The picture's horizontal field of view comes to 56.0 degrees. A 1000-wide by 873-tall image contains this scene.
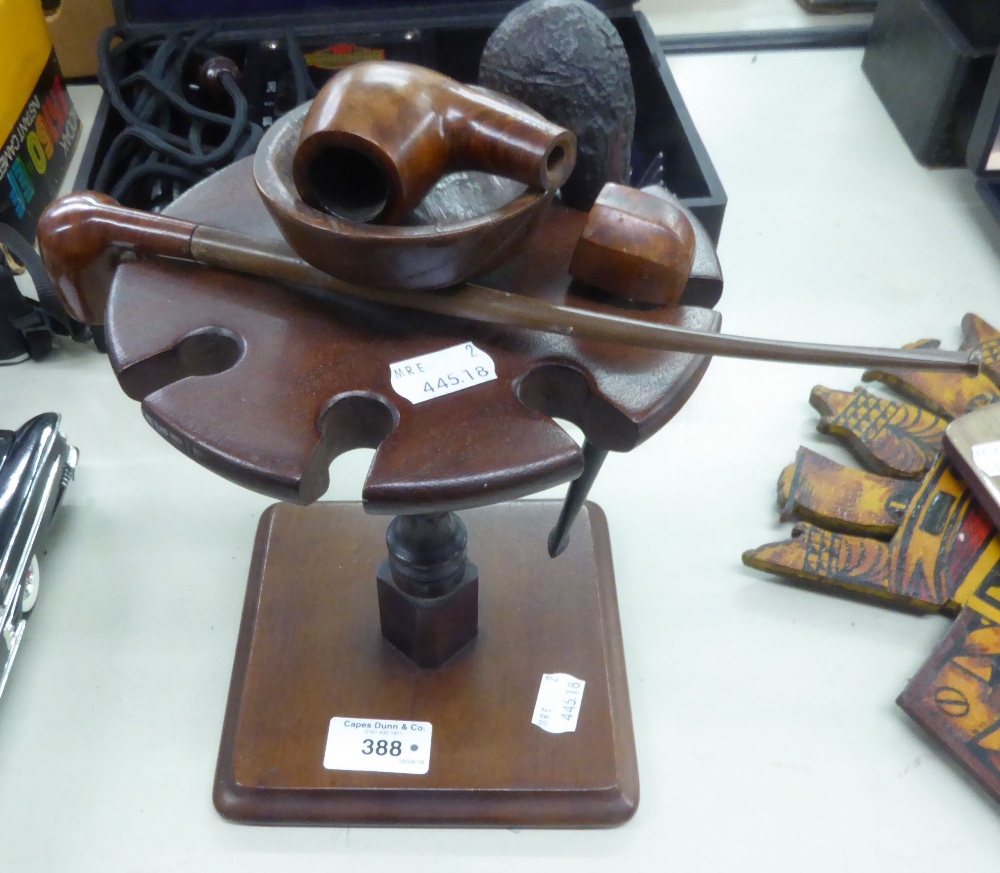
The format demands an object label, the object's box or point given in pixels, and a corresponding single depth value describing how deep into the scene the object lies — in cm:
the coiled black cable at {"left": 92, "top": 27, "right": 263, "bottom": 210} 101
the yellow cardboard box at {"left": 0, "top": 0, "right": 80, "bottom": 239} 102
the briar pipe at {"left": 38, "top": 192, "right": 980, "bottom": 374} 45
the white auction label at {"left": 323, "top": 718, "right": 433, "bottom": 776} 70
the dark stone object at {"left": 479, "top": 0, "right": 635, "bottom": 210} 50
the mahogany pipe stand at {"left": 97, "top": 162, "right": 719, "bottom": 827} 44
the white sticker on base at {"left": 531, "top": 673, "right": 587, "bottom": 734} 72
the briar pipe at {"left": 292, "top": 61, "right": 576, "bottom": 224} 41
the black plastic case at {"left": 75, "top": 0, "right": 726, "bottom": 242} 114
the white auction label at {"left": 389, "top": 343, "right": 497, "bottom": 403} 46
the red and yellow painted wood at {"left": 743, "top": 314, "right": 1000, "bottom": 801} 73
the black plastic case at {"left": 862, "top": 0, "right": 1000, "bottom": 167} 112
